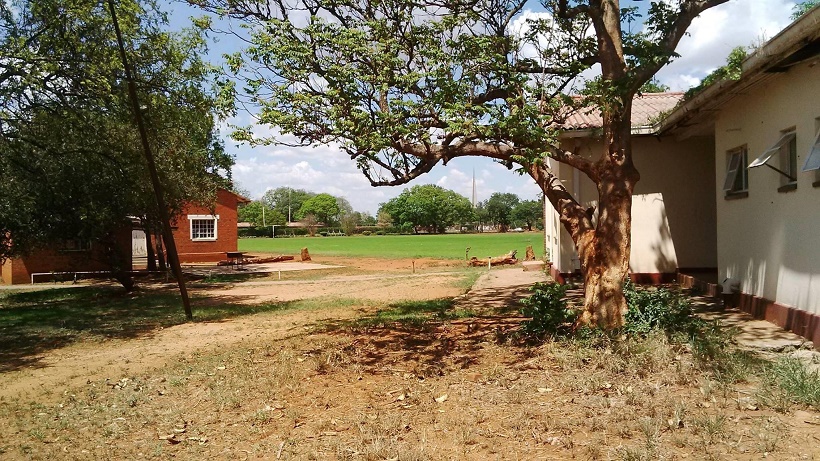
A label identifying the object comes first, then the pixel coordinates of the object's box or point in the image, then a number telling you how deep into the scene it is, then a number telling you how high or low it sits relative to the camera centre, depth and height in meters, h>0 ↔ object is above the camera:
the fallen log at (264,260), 33.51 -1.62
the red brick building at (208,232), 36.97 -0.04
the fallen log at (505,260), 27.78 -1.28
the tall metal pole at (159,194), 10.87 +0.70
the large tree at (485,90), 7.46 +1.82
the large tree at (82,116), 12.05 +2.50
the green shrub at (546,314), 7.75 -1.03
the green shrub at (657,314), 7.19 -0.97
